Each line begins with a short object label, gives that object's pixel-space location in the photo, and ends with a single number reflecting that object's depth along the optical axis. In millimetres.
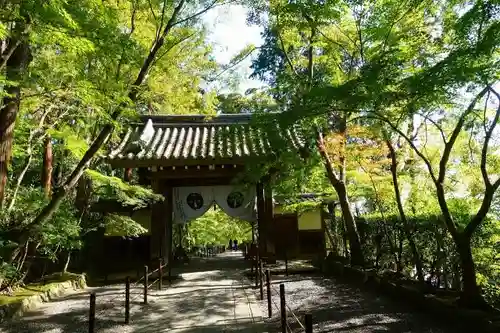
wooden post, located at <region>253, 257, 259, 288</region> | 10421
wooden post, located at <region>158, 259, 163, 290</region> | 10680
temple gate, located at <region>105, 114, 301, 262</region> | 12125
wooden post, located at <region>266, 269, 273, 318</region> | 7355
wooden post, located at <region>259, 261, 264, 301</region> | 8828
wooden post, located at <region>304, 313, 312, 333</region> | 3566
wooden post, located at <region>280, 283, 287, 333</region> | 5227
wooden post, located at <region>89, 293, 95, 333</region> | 5764
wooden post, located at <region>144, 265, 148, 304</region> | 8824
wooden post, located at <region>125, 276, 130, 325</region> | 7334
